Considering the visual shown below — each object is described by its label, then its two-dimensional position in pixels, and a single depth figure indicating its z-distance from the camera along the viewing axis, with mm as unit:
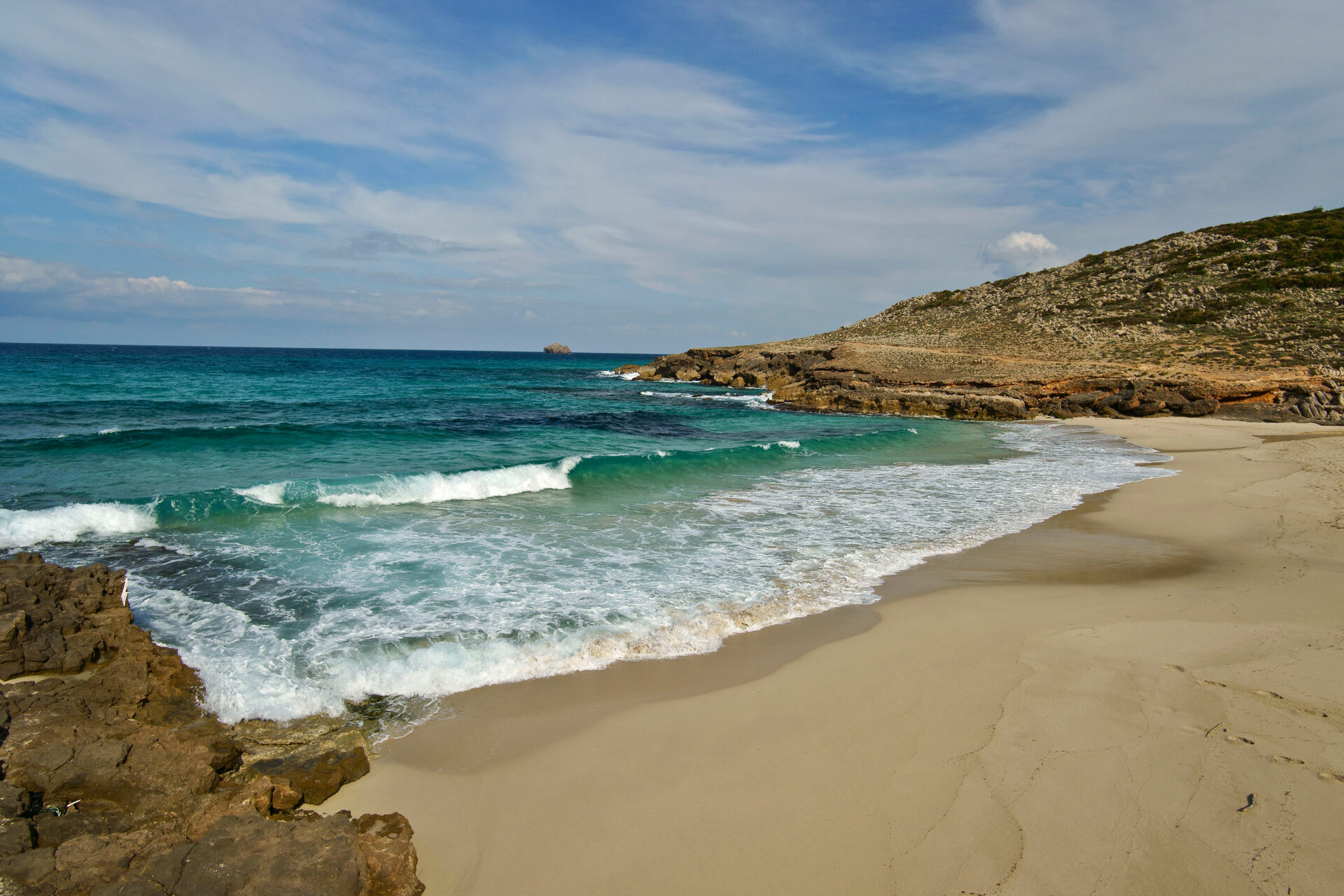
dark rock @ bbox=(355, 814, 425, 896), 3021
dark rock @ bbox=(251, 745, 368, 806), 3729
